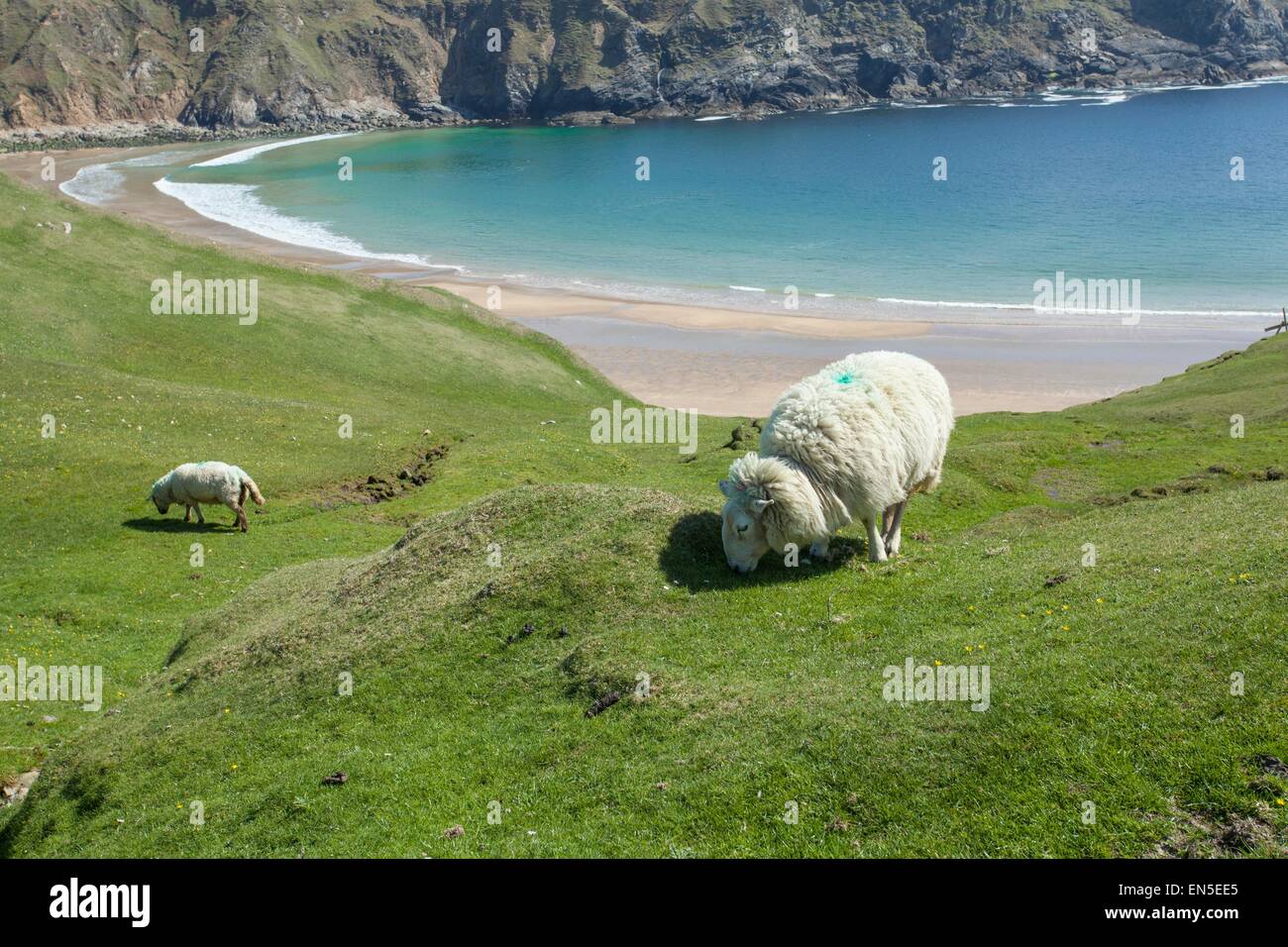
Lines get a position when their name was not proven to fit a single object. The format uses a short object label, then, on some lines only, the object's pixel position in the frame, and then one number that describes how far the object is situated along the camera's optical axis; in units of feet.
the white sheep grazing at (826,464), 54.95
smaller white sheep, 96.32
